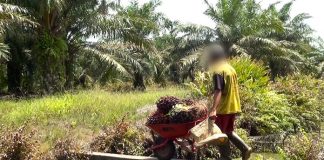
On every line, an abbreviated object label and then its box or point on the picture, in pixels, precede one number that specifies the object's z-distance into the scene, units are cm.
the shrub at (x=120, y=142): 820
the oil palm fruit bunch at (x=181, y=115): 742
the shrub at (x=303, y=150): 633
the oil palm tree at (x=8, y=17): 1444
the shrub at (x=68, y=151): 776
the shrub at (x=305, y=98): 1194
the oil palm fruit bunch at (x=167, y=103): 772
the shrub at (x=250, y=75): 1192
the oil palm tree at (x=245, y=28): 2478
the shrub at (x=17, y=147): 754
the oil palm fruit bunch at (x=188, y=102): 768
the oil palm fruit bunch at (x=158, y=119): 752
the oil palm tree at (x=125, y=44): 1969
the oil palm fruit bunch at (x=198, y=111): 743
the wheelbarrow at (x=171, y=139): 744
